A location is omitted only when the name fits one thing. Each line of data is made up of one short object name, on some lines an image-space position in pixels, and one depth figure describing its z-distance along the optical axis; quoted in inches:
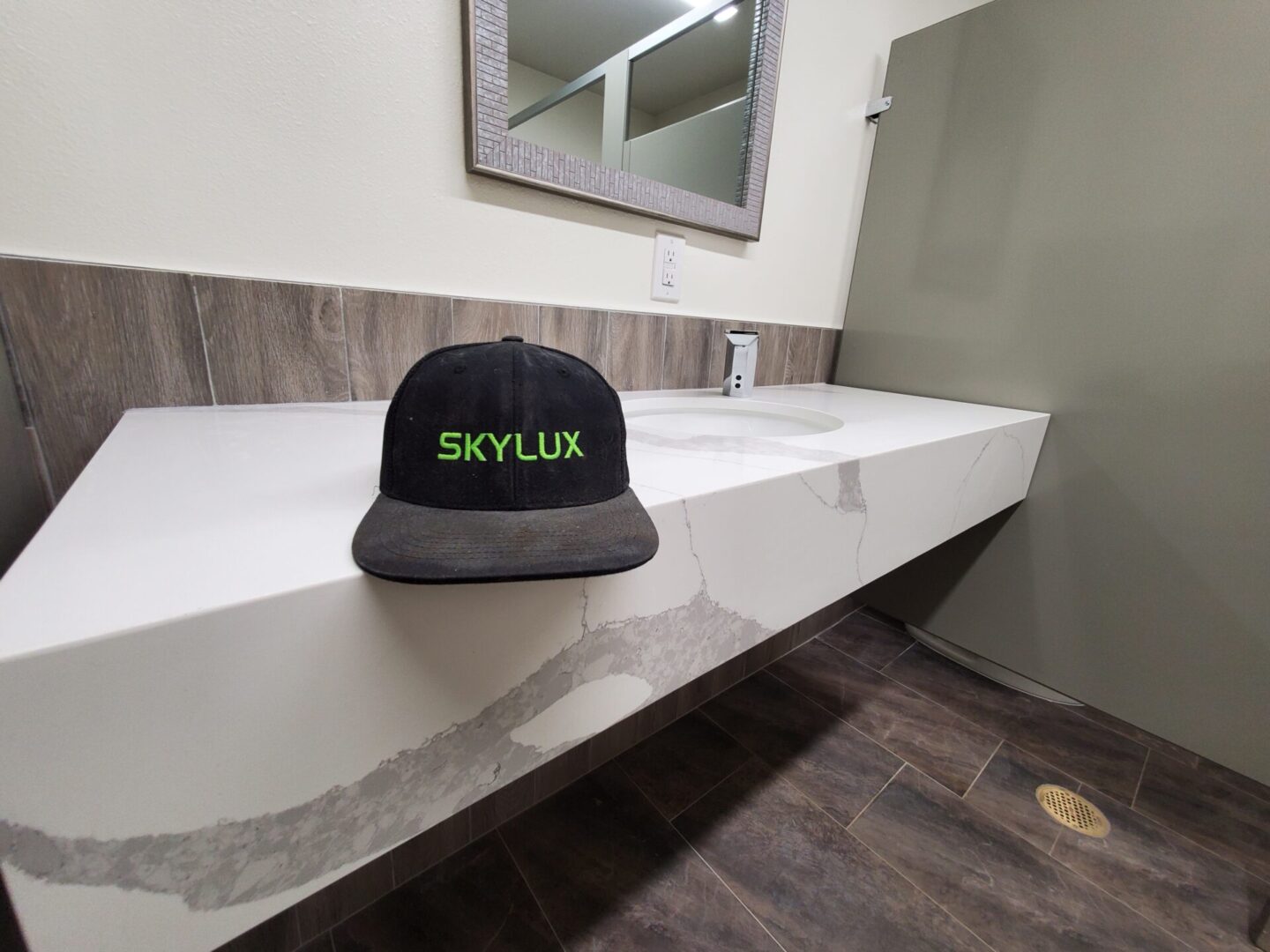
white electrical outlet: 39.2
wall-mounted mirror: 29.2
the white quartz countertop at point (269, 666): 9.6
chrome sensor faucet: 41.9
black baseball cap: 12.8
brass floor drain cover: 38.2
